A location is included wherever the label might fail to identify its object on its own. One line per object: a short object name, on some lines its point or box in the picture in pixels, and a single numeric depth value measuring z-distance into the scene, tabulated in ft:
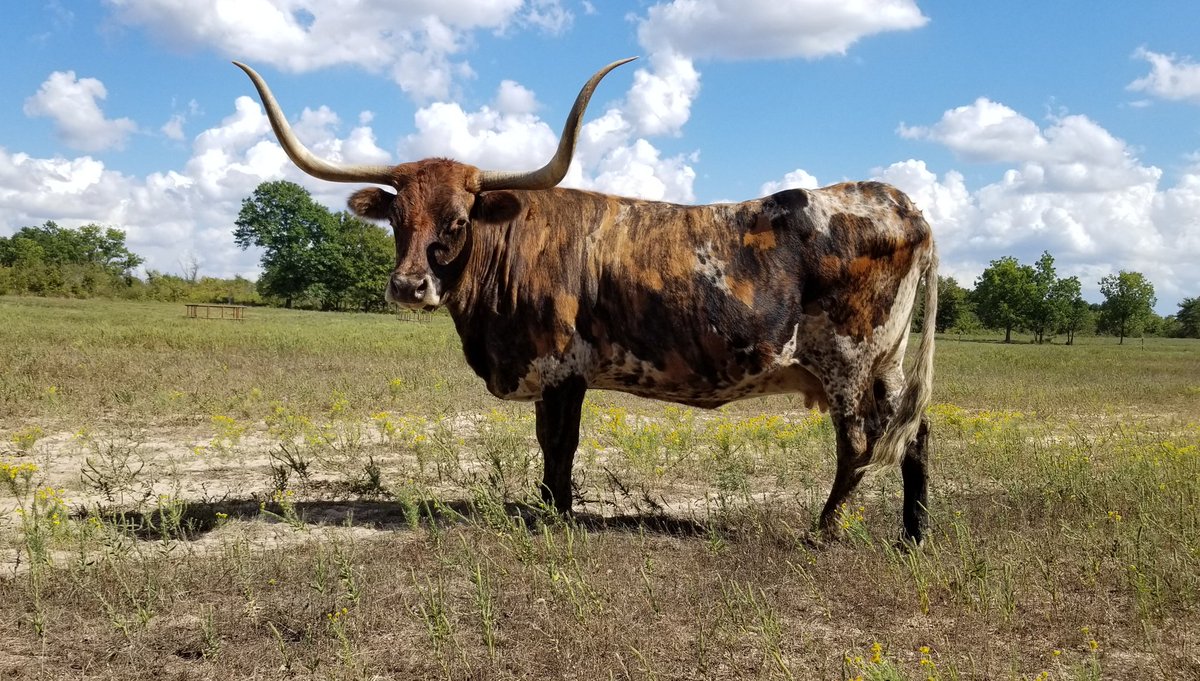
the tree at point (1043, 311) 231.71
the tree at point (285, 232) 263.90
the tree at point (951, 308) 242.17
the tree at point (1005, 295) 235.61
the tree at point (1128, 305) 252.01
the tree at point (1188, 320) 292.81
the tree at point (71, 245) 295.48
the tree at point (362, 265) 247.70
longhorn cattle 18.81
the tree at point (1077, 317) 233.76
